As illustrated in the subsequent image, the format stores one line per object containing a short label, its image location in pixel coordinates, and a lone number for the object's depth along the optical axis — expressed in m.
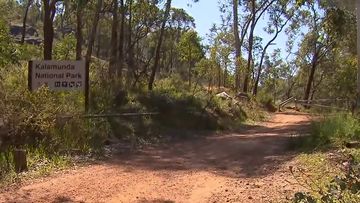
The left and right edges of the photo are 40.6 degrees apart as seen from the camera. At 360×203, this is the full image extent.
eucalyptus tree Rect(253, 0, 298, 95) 41.56
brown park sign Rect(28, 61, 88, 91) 12.76
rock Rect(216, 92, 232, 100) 24.83
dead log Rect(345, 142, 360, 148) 10.08
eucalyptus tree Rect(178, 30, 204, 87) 39.75
